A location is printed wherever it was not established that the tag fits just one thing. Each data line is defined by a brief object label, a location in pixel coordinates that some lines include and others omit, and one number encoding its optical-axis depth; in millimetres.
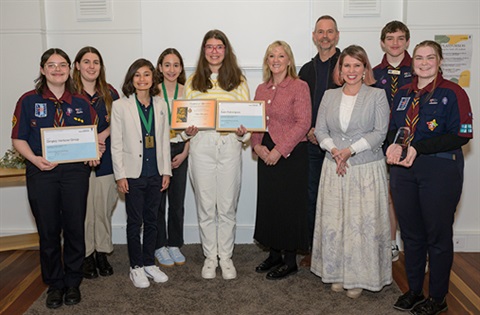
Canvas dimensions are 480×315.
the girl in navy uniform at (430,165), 3070
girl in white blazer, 3652
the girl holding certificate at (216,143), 3775
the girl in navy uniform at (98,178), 3805
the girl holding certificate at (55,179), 3336
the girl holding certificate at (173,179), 4047
